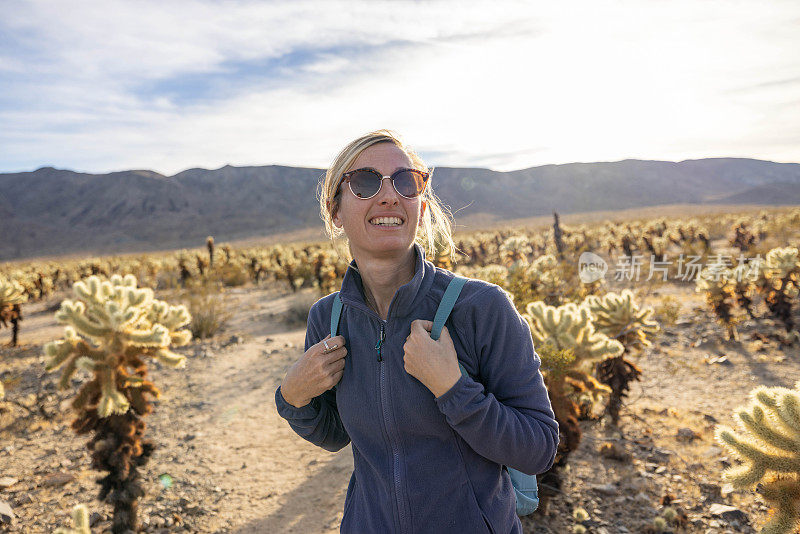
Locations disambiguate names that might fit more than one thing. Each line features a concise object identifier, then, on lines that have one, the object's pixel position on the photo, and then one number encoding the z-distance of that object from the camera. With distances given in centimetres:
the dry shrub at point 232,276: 2132
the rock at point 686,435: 562
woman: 136
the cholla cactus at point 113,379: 394
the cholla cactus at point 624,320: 618
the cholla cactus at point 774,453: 230
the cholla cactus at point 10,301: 971
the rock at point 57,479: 496
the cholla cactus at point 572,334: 432
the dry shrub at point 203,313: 1145
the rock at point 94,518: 438
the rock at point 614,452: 522
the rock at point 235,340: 1071
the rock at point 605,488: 463
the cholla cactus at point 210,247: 2064
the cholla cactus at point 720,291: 949
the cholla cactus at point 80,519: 254
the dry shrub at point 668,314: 945
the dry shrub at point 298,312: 1295
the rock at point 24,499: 463
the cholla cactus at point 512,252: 1541
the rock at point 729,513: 409
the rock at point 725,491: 441
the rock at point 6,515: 424
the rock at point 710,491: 446
